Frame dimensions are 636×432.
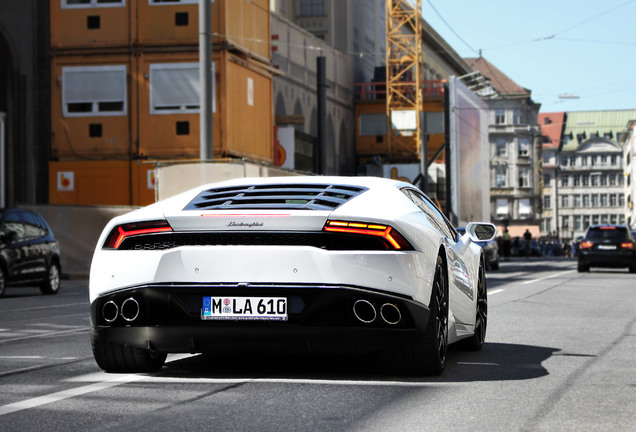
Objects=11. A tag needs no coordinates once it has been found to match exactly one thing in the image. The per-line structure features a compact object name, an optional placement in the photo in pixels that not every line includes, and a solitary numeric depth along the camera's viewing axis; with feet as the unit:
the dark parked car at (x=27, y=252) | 75.00
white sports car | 22.58
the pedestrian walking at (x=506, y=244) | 206.40
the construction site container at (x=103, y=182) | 145.69
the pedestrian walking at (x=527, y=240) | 247.05
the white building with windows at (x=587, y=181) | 614.34
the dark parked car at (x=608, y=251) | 120.16
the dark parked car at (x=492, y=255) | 133.18
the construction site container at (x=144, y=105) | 144.05
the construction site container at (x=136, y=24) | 144.87
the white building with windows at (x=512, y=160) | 464.65
